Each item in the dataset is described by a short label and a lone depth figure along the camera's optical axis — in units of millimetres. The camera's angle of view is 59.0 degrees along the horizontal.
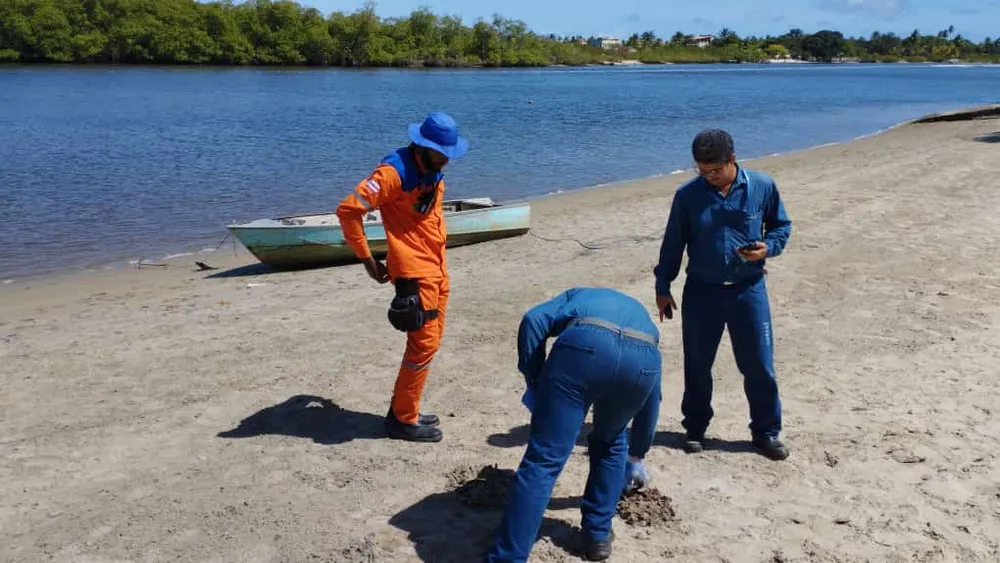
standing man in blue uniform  4801
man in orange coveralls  4965
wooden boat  11500
